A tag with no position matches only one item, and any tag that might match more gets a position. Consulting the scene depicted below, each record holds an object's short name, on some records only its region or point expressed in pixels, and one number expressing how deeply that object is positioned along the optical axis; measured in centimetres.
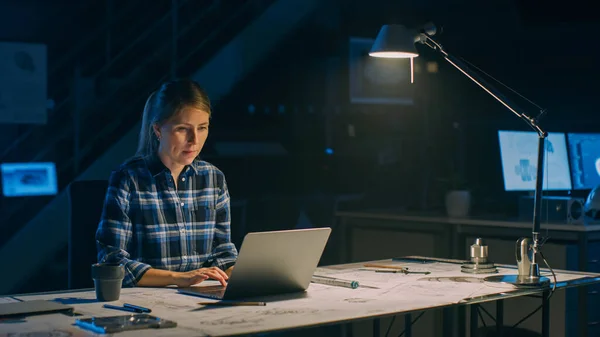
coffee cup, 205
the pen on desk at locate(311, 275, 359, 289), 229
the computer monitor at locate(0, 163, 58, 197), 541
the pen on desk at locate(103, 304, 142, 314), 190
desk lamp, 240
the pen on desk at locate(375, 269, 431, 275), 262
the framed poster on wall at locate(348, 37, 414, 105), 712
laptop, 198
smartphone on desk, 166
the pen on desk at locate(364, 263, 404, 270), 268
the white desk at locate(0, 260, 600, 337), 171
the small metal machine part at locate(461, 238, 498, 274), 263
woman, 238
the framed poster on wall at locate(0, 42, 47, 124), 544
